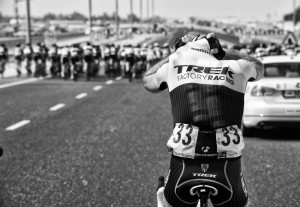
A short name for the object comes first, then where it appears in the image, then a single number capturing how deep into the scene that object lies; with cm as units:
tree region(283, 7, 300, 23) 16819
